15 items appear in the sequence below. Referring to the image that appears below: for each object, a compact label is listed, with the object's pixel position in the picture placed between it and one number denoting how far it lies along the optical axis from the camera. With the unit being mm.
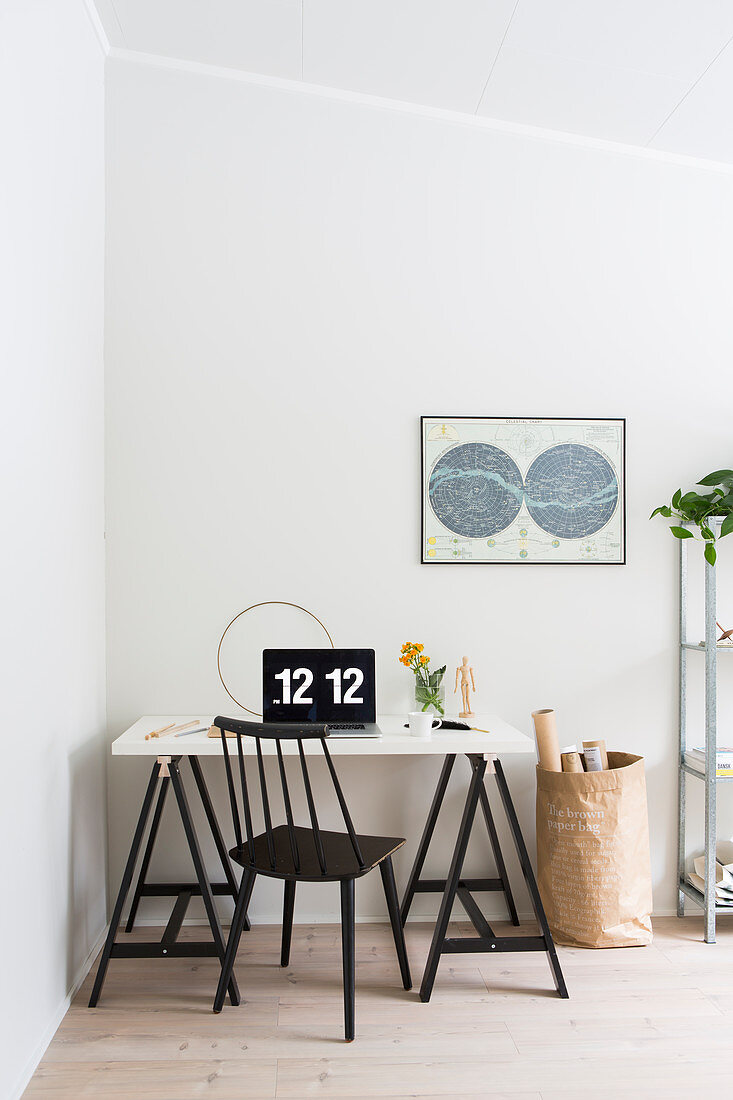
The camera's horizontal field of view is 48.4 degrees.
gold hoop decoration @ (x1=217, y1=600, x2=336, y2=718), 2805
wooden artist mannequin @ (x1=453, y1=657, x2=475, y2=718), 2760
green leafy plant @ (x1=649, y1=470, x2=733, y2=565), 2699
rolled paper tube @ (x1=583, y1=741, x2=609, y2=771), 2711
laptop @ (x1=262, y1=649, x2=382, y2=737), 2551
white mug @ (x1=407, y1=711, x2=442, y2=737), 2461
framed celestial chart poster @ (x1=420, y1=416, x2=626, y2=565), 2855
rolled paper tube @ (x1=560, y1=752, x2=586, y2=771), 2646
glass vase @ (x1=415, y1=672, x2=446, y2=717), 2697
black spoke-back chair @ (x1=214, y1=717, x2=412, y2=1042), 2082
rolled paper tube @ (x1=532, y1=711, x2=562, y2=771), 2639
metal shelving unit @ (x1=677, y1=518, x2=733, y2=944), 2670
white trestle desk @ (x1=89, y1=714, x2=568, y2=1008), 2303
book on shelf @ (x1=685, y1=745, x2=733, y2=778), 2723
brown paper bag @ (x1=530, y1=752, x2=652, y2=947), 2572
